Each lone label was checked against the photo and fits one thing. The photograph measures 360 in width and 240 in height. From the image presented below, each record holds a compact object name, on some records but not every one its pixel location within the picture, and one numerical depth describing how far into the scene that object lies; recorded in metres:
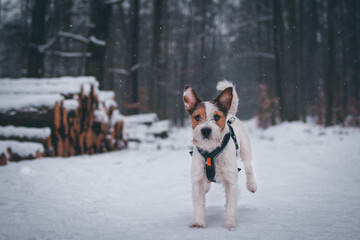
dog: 2.46
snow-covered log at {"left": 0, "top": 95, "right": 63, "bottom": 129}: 6.22
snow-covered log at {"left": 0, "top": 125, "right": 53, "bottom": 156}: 5.95
